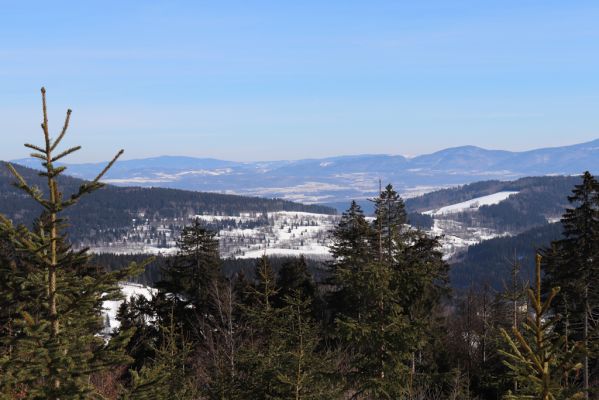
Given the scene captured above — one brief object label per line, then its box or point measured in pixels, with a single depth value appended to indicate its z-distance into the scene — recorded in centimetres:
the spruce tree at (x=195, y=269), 3822
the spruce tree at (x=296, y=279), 4372
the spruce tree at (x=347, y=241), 3244
